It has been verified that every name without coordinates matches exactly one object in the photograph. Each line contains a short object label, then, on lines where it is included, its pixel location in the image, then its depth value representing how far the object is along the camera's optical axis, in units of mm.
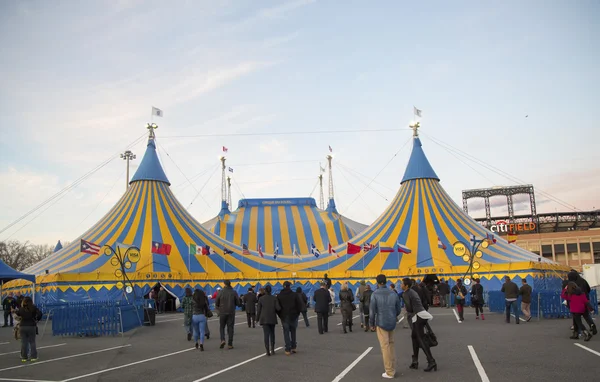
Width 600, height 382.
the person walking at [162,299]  24594
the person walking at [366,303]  13930
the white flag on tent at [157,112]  31125
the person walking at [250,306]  16422
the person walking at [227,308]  10586
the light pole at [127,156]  45125
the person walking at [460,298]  15727
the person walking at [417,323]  7541
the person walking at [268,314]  9577
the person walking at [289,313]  9742
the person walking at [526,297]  14930
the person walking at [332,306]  20266
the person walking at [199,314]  10508
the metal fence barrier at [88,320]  13742
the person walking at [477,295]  16156
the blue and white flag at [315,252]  27219
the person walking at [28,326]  9484
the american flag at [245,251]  26877
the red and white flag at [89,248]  21503
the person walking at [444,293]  21959
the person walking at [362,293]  14252
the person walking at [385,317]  7055
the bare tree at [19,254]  72438
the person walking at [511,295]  14453
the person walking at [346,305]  13391
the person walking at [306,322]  15359
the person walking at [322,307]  13352
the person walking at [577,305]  10250
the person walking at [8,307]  18342
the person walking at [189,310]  12191
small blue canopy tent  19312
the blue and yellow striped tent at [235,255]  23797
